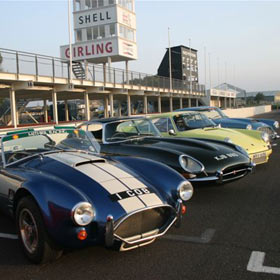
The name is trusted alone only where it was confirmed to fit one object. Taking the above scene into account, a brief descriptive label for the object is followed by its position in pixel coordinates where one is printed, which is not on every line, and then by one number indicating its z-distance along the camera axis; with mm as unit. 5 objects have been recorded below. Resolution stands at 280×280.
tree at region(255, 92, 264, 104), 120038
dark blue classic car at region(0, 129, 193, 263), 2820
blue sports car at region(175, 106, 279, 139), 10258
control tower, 30000
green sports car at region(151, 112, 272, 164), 6918
